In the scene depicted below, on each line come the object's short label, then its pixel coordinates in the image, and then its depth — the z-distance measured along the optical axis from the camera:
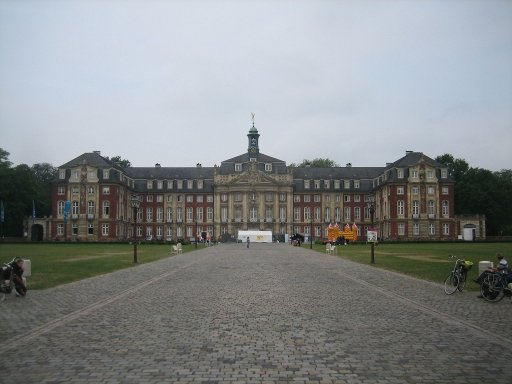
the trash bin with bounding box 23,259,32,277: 22.42
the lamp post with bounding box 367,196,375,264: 41.53
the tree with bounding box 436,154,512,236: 103.56
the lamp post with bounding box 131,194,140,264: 40.78
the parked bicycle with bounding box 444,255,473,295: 18.61
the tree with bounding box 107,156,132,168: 134.00
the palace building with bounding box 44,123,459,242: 118.62
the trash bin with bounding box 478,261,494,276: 19.12
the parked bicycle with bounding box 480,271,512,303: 16.59
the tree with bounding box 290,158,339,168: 145.50
